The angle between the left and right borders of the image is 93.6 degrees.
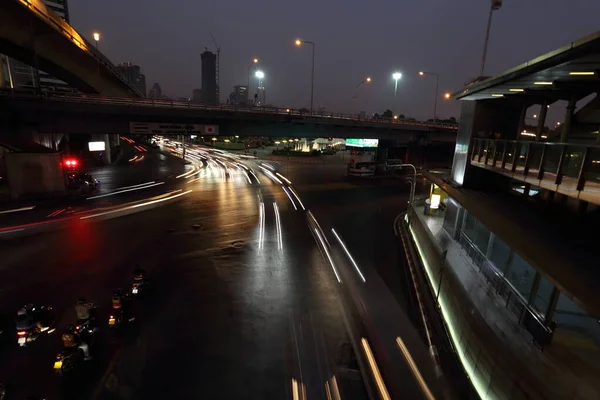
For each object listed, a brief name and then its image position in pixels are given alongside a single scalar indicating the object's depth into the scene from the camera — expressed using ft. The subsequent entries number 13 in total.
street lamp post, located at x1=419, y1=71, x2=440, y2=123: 129.51
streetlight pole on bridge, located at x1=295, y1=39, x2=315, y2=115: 107.86
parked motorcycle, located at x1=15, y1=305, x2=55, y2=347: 29.01
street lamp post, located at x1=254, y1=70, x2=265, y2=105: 155.02
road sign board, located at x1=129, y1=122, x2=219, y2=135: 87.45
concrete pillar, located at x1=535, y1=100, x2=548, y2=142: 44.27
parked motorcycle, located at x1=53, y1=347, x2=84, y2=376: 25.29
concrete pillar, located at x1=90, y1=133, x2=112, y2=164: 152.15
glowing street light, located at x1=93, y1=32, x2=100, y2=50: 123.42
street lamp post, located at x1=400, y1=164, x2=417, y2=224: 66.82
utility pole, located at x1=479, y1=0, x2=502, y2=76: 55.77
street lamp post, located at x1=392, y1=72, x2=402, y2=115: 150.16
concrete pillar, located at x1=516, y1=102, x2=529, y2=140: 50.77
